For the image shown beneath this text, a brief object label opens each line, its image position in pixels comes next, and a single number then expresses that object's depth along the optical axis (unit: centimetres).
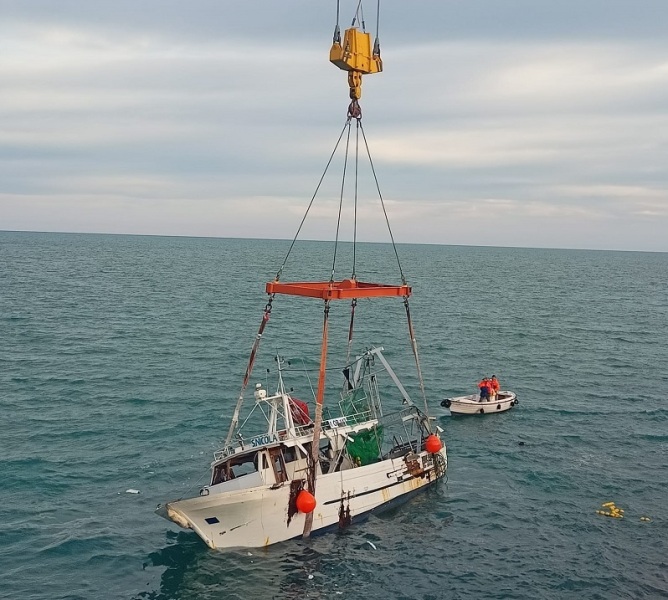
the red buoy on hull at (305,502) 2230
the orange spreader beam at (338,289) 2273
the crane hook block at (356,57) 2281
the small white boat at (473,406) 3866
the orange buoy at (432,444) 2758
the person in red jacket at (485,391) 3916
